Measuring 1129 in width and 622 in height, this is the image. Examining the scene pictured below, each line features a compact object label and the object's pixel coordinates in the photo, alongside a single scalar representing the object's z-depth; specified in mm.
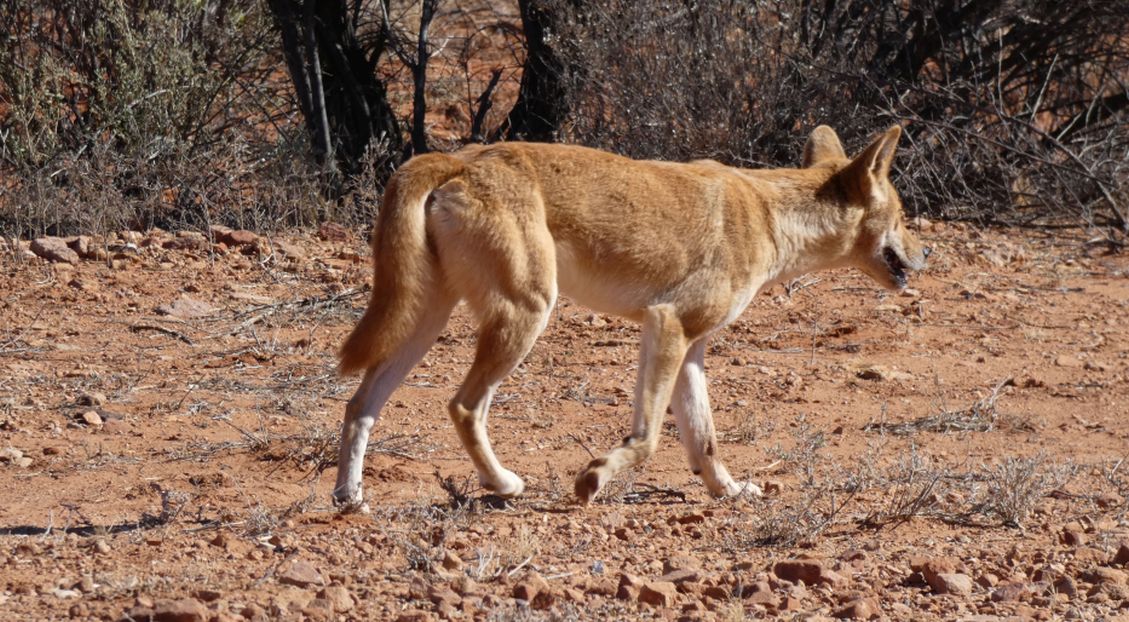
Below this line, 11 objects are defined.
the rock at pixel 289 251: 21656
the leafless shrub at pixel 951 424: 15922
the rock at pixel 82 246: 21000
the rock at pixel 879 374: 17969
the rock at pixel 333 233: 22812
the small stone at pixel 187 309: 19266
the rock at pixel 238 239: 21766
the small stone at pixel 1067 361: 18687
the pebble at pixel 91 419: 15016
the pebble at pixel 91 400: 15586
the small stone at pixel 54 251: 20672
